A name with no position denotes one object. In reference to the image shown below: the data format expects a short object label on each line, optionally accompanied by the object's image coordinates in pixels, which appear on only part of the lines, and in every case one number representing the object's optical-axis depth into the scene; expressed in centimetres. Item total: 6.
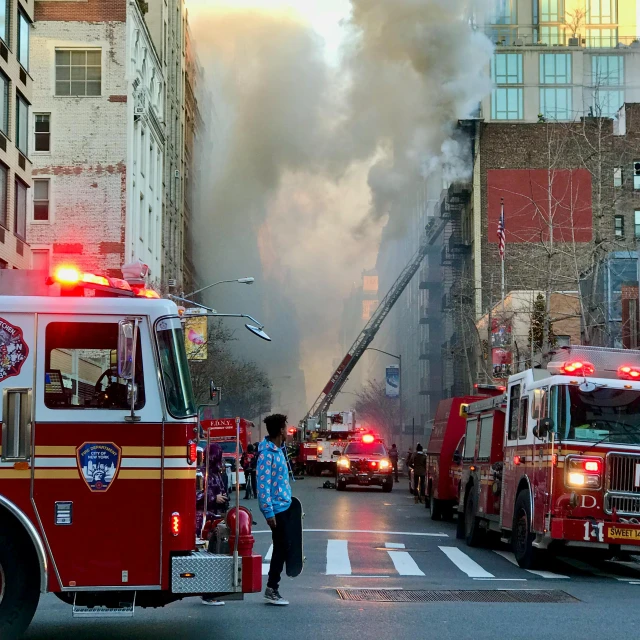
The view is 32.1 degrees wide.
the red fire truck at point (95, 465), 784
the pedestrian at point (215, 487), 1314
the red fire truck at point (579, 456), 1373
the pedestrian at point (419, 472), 3172
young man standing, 1025
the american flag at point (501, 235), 4075
